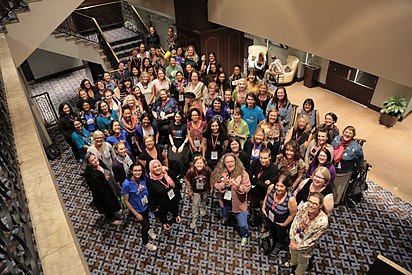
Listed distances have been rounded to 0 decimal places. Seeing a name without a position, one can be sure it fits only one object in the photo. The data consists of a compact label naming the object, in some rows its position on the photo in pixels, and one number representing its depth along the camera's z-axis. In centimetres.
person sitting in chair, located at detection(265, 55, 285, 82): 1058
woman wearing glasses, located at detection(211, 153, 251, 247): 400
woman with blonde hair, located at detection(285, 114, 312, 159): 491
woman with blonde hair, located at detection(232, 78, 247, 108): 612
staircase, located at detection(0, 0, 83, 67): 597
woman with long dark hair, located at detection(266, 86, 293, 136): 545
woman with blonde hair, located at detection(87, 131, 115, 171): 453
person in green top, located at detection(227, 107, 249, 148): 512
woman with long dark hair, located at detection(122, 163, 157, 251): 389
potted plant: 801
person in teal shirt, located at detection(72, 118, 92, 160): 529
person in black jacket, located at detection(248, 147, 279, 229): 410
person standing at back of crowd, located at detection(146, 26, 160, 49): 953
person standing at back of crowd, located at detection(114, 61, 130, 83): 718
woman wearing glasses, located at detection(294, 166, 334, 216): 349
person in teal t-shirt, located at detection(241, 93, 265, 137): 538
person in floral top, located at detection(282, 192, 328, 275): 318
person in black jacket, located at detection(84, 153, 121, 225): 417
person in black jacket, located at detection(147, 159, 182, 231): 401
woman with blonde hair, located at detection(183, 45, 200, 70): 754
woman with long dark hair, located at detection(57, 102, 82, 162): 555
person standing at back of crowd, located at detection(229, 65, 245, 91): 666
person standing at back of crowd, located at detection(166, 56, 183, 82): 700
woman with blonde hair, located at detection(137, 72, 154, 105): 637
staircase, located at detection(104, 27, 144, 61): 1040
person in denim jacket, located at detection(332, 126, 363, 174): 434
